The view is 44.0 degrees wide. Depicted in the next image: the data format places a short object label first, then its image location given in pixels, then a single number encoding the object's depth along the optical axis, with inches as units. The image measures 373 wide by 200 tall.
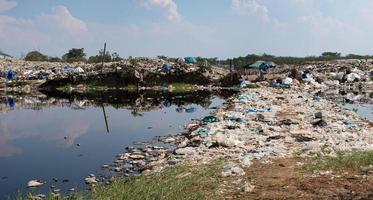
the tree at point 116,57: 1694.1
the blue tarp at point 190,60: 1517.0
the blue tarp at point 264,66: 1466.5
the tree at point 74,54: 2250.9
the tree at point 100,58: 1784.0
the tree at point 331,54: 2824.3
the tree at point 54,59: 1968.4
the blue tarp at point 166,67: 1317.7
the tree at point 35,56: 1993.4
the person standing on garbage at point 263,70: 1412.5
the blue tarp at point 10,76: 1376.6
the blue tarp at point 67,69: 1394.7
